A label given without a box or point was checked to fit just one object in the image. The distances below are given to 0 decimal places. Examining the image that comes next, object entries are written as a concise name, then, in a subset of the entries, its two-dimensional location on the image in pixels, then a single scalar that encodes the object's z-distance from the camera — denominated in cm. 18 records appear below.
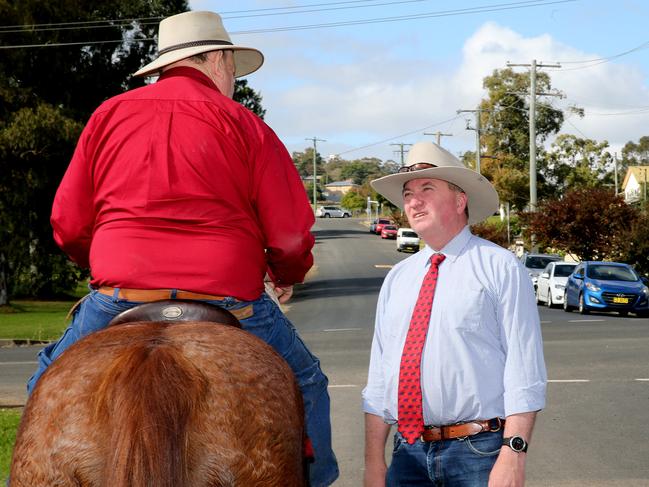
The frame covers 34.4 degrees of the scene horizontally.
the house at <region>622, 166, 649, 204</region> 10746
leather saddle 341
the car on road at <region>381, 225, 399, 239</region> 9956
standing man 415
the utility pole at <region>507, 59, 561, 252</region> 4978
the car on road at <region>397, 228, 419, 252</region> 8025
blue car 3050
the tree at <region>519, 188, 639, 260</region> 4512
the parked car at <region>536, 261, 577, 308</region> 3453
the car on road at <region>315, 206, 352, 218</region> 15350
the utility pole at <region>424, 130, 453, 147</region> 8101
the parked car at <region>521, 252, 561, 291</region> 4230
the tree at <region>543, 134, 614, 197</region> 7906
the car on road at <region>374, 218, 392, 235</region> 10531
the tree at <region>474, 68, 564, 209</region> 7969
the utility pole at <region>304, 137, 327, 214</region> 14538
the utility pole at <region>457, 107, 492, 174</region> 6628
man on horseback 355
